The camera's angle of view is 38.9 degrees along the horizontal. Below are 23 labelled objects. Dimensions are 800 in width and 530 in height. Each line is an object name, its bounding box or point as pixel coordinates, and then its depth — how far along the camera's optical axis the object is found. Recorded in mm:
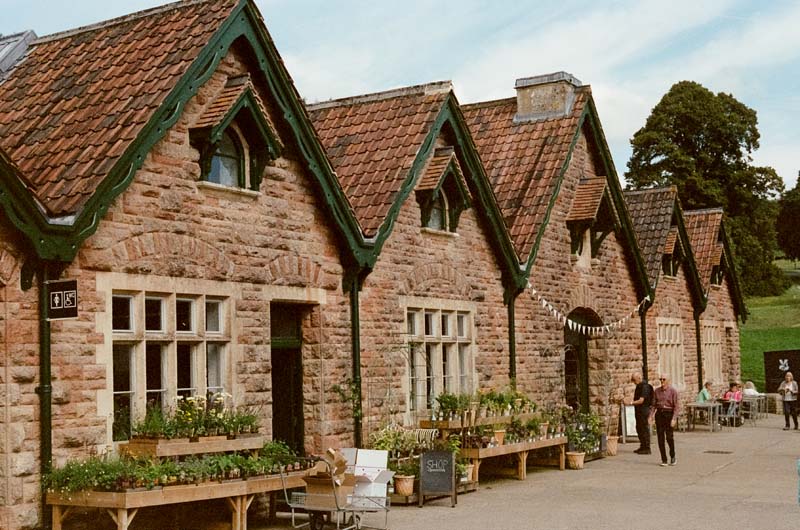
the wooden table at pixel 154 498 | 11094
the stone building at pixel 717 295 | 34844
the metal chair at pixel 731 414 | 31464
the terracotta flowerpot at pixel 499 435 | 17906
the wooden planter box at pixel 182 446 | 11992
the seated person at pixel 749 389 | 34969
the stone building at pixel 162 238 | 11383
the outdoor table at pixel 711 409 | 30156
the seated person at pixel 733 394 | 31953
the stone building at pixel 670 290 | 29672
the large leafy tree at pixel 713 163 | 56531
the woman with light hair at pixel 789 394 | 30031
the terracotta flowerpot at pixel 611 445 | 22891
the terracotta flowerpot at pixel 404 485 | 15453
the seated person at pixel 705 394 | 31047
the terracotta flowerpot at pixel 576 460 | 20297
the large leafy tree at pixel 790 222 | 99250
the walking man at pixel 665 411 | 20797
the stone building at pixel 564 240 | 21984
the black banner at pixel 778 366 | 37344
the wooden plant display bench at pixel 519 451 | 17156
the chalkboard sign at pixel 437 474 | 15078
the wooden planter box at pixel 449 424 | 17422
